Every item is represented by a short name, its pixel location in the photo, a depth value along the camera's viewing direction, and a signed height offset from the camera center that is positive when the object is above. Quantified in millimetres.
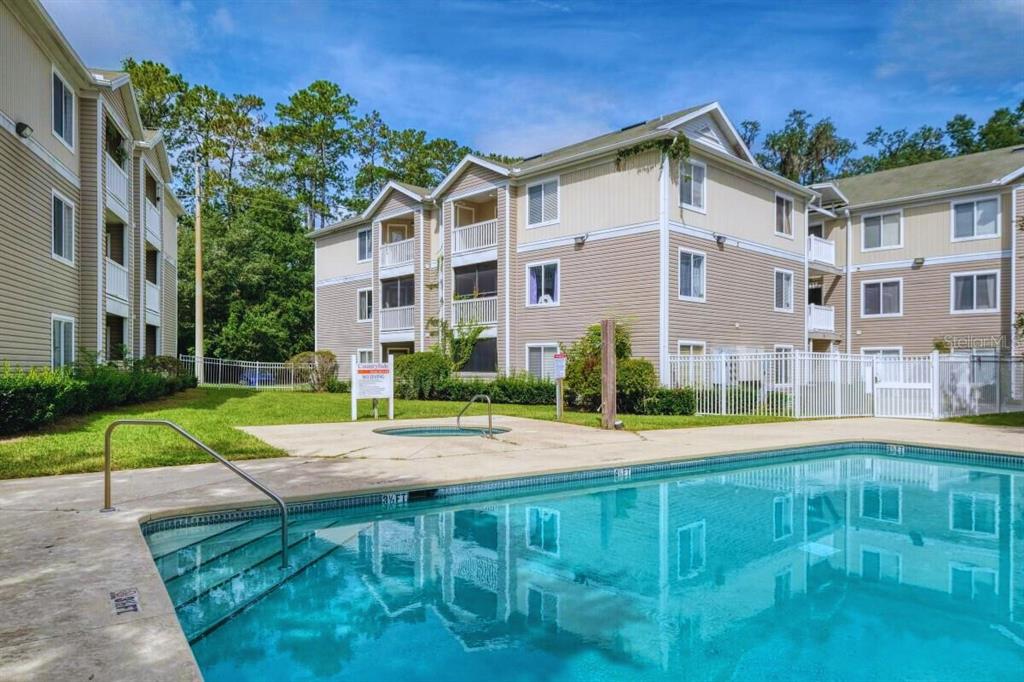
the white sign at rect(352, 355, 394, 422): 15672 -937
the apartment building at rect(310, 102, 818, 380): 19609 +3264
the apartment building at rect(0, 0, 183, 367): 13133 +3610
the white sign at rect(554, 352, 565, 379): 15607 -547
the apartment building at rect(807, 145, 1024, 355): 23609 +3334
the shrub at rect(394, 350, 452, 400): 23391 -1157
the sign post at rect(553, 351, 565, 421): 15633 -764
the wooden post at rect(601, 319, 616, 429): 13938 -665
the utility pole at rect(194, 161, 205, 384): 30750 +2369
